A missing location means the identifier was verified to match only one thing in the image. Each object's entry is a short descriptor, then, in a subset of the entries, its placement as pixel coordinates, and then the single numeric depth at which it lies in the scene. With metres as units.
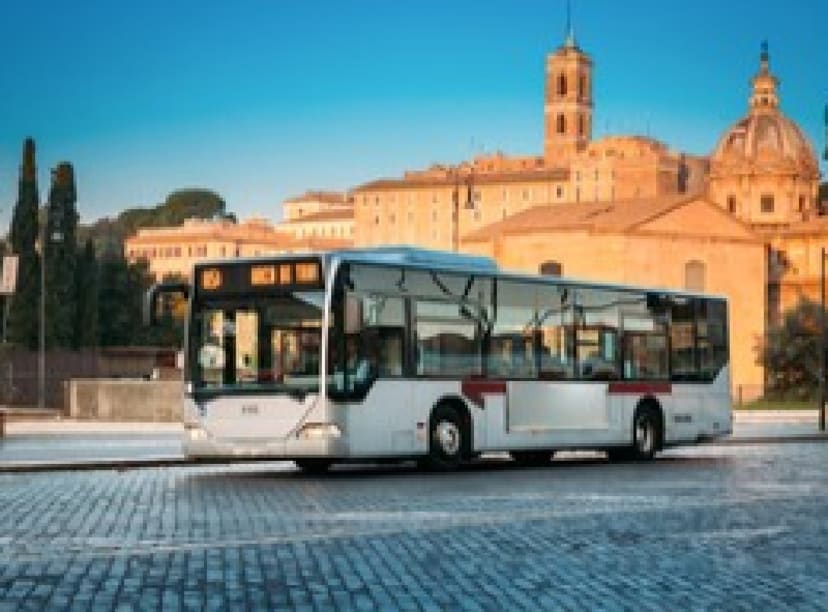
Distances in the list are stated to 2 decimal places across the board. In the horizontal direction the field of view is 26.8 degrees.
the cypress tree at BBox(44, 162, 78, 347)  77.38
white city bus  20.89
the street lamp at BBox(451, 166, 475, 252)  60.88
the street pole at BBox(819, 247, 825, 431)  41.29
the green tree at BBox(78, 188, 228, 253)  154.02
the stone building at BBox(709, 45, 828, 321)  138.88
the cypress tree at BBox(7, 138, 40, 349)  76.06
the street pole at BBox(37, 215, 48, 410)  51.19
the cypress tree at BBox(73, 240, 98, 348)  81.25
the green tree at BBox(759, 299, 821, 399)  75.56
